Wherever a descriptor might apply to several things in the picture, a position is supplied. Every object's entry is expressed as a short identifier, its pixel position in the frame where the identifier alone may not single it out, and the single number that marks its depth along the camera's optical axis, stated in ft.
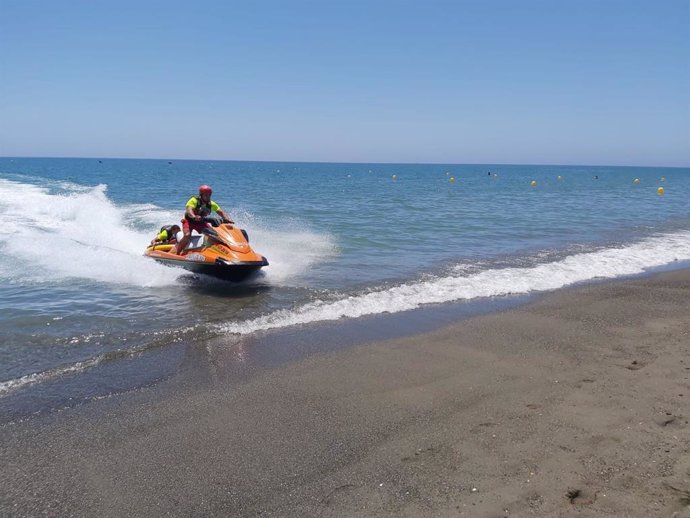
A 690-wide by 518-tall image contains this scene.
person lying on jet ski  37.52
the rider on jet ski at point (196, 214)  34.42
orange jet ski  32.01
